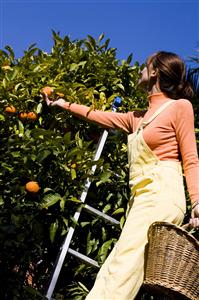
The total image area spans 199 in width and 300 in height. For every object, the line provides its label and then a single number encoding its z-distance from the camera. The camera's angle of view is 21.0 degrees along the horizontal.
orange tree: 2.27
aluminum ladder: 2.26
